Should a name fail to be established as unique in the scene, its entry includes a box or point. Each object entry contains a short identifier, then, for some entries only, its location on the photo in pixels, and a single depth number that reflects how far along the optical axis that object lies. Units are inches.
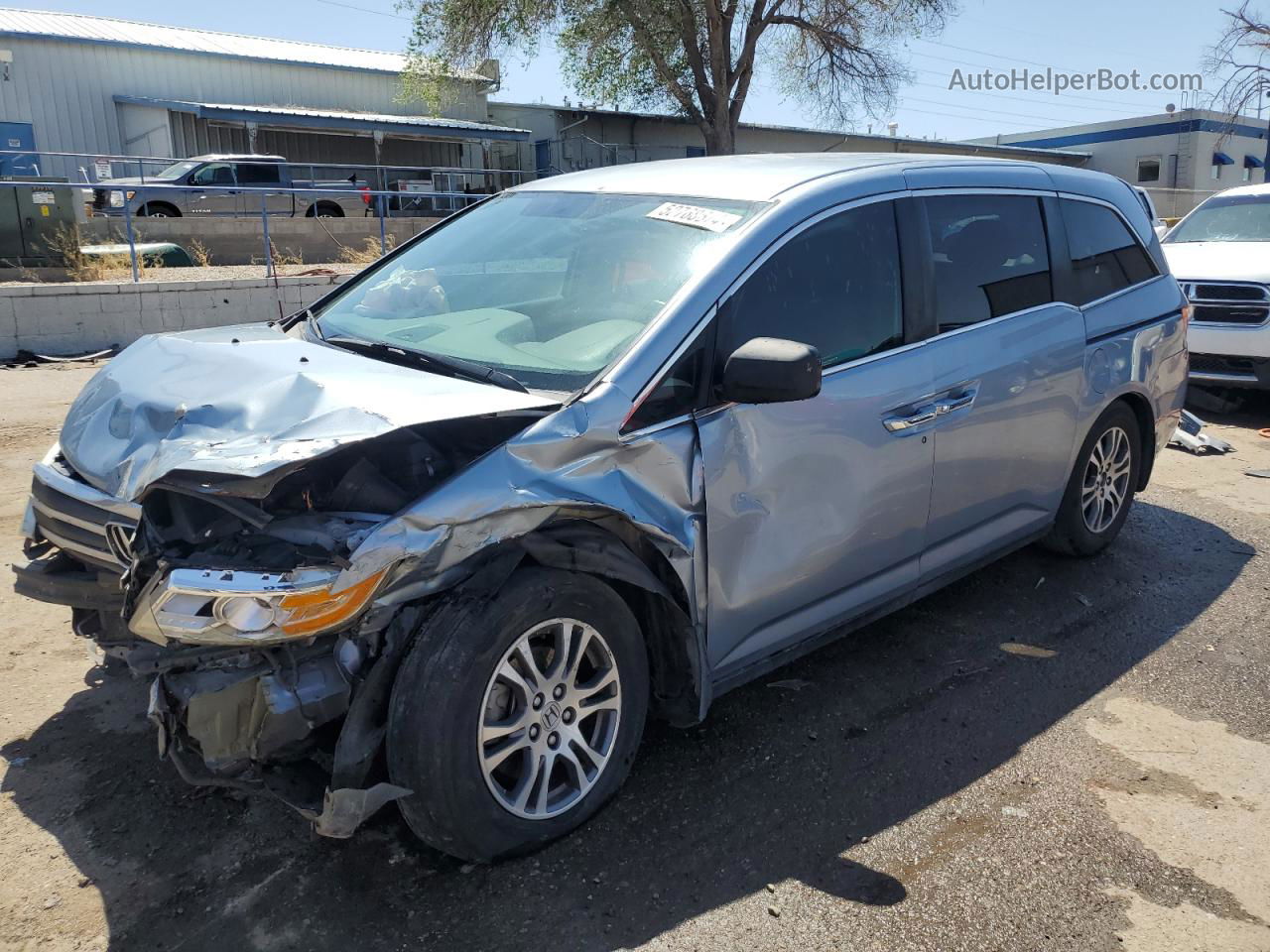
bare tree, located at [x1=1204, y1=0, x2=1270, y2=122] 800.3
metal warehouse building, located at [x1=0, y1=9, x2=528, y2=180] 1109.1
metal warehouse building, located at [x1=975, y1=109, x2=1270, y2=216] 1723.7
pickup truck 691.4
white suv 328.8
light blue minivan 99.2
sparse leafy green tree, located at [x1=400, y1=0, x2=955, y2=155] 1000.2
